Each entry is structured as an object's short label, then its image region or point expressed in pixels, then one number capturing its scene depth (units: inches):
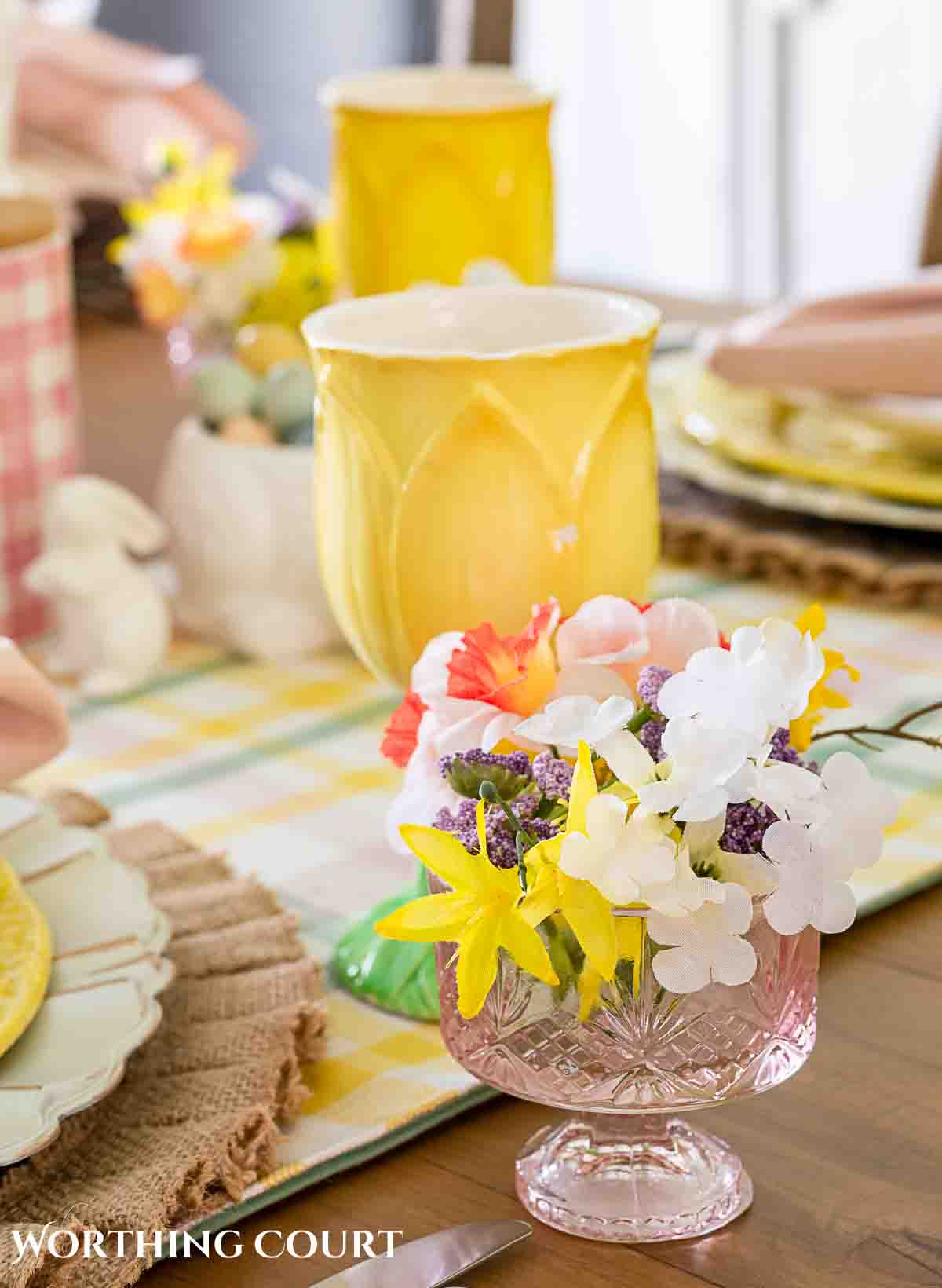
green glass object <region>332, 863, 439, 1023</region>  38.2
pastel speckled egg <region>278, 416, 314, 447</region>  48.8
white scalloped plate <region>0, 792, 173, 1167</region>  34.5
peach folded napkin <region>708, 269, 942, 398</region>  49.9
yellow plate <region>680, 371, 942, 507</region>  50.4
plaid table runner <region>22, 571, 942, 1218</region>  36.6
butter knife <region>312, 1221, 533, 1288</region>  33.4
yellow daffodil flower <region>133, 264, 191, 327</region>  56.1
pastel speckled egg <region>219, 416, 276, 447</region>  48.7
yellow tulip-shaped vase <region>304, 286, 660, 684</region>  38.2
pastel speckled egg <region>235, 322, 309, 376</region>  49.6
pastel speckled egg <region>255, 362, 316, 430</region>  48.6
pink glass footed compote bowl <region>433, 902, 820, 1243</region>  33.5
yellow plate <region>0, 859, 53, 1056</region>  35.1
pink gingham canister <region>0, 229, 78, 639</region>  48.7
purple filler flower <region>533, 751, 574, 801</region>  33.6
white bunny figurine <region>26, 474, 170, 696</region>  47.5
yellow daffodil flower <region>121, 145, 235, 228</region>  58.0
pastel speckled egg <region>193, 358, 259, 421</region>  49.0
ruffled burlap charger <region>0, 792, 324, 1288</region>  34.4
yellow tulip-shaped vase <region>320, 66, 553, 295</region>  47.4
